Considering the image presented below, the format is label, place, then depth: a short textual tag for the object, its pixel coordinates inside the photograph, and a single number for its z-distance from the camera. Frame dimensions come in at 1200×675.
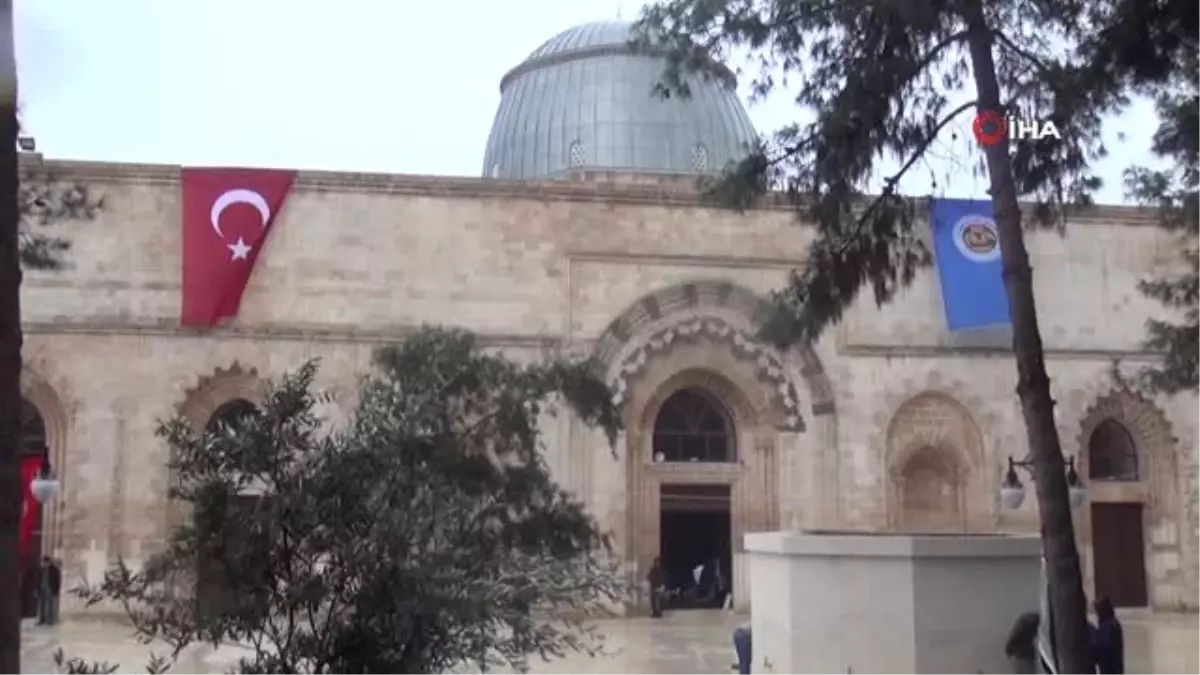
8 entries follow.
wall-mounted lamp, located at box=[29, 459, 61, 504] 15.42
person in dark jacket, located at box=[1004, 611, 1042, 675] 10.30
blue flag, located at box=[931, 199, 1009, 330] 22.30
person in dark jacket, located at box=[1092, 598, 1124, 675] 10.69
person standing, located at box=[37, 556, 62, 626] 19.42
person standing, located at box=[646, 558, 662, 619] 21.19
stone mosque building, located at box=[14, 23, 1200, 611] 20.41
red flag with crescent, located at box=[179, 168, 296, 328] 20.67
